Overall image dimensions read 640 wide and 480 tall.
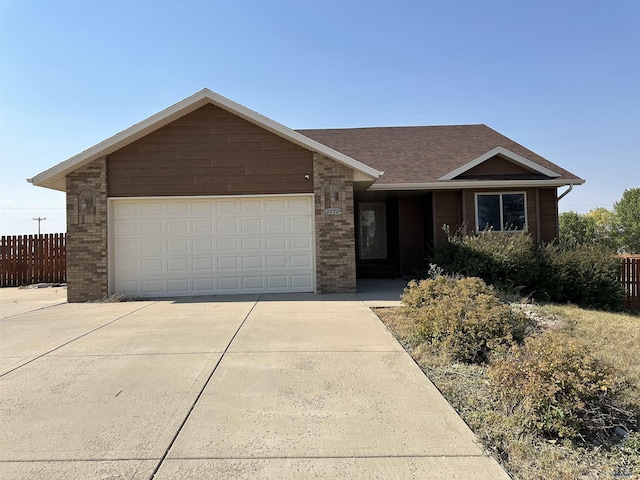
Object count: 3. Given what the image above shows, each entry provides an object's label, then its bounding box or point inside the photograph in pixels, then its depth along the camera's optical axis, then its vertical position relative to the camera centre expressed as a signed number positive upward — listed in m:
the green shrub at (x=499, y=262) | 10.18 -0.44
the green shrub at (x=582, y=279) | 10.20 -0.90
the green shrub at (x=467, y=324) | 5.08 -1.04
